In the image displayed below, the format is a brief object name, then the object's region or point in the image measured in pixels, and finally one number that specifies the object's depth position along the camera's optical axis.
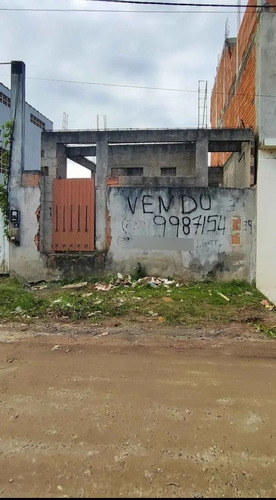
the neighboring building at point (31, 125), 19.92
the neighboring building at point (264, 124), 7.27
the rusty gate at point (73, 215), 8.04
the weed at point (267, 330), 4.68
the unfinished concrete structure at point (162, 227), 7.77
